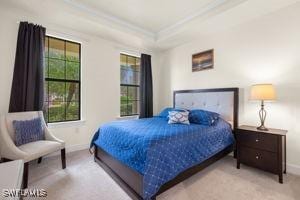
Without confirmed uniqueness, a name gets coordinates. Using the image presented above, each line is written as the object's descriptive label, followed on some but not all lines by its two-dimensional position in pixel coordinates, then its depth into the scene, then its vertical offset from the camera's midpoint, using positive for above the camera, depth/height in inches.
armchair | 78.1 -26.5
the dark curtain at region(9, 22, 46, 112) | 103.4 +18.4
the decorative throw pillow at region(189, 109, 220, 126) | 108.2 -13.8
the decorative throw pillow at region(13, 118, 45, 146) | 90.4 -19.7
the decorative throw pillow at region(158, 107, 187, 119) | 140.1 -13.7
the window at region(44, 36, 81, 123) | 124.2 +15.4
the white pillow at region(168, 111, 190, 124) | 113.4 -14.1
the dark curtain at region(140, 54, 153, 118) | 172.1 +11.0
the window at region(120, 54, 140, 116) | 167.3 +15.5
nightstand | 85.7 -29.8
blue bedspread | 65.9 -24.5
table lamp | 92.2 +3.2
